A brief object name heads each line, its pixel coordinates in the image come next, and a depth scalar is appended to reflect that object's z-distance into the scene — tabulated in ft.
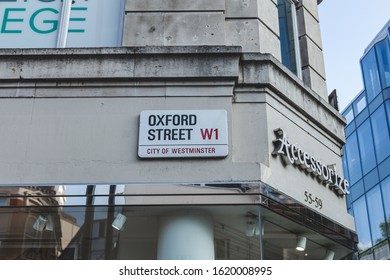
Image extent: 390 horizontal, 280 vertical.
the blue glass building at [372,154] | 86.12
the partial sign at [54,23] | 26.61
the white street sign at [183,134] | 22.84
